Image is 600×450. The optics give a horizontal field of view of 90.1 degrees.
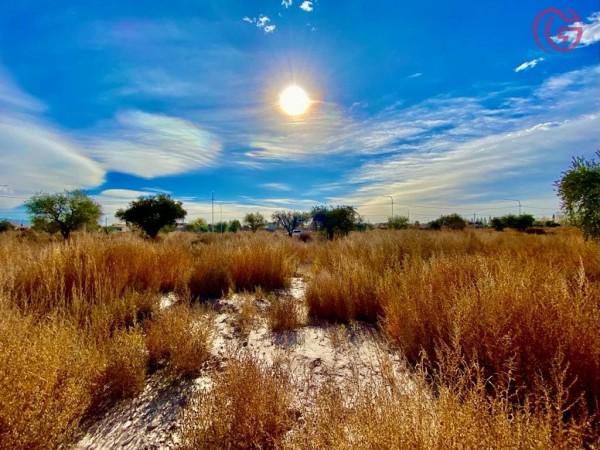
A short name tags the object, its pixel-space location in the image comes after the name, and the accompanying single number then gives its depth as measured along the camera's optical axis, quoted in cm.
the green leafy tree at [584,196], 662
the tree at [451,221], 2122
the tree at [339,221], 2197
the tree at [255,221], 5412
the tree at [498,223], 3862
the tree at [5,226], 3921
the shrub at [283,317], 446
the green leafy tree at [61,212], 2580
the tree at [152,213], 2658
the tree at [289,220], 4825
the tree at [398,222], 2866
